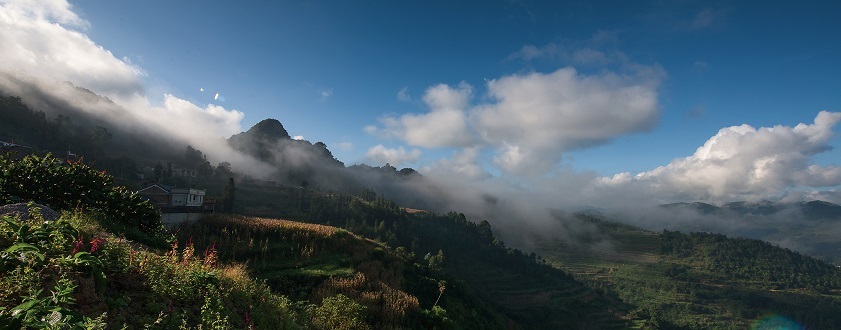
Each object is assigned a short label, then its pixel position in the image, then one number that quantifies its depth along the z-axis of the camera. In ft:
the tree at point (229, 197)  339.73
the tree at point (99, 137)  453.58
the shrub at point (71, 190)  44.73
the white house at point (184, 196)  277.23
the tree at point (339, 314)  44.16
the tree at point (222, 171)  614.34
